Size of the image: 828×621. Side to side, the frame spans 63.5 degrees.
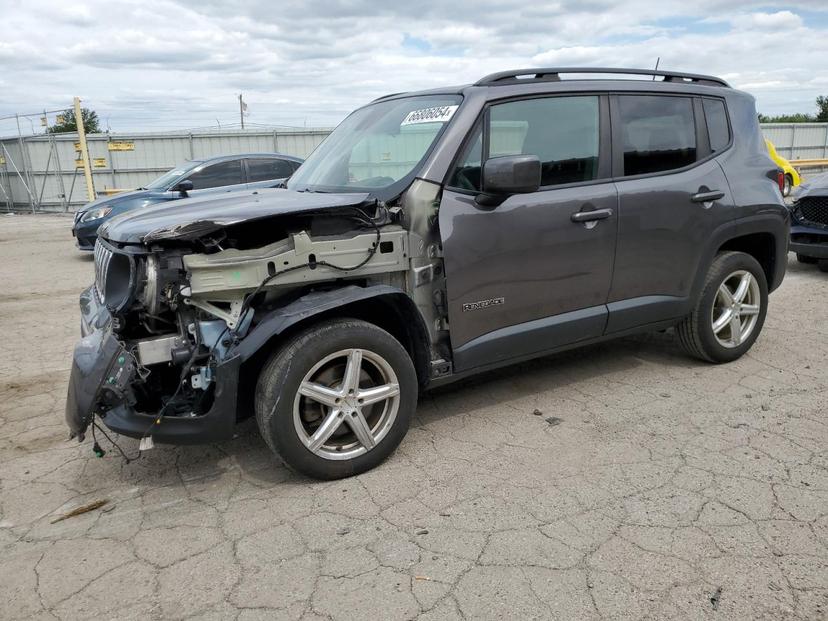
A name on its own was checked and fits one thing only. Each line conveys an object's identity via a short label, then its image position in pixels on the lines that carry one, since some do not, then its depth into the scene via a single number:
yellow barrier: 20.20
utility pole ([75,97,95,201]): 18.77
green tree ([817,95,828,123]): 44.61
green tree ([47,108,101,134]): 34.72
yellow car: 12.58
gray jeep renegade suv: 3.10
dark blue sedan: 10.49
